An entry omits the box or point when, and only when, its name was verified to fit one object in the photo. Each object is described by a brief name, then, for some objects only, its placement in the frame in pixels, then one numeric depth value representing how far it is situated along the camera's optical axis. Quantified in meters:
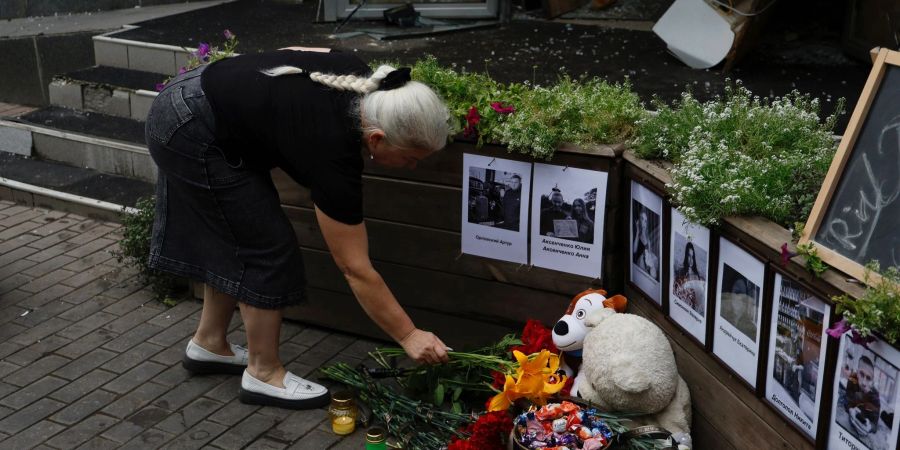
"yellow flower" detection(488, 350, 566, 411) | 3.24
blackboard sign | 2.49
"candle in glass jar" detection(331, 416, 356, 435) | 3.62
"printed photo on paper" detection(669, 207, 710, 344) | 3.09
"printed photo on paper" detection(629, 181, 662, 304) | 3.32
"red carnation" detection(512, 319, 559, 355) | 3.49
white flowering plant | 2.92
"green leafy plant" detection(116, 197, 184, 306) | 4.79
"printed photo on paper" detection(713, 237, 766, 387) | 2.86
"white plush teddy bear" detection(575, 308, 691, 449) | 3.11
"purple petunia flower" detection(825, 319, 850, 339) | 2.40
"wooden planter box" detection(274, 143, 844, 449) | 3.34
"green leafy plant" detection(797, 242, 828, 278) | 2.54
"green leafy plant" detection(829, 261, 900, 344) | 2.29
